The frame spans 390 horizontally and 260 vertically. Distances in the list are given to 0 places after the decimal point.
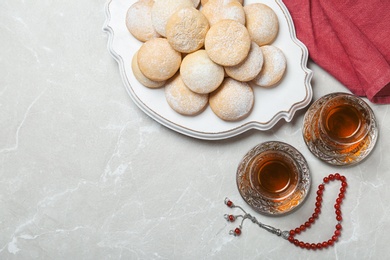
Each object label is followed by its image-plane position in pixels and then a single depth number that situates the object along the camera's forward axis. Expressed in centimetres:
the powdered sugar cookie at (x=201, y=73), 106
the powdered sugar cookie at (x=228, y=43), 105
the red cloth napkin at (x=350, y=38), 117
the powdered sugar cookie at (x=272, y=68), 111
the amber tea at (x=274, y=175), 116
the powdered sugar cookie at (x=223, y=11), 109
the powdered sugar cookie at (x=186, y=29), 105
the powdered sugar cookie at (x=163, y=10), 108
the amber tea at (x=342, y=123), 115
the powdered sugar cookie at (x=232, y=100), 110
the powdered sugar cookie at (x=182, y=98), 111
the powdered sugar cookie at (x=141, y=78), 112
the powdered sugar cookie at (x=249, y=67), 108
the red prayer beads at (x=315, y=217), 120
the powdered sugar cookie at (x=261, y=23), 111
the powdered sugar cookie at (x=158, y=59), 107
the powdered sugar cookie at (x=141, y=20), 112
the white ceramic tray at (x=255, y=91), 114
